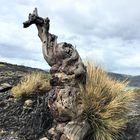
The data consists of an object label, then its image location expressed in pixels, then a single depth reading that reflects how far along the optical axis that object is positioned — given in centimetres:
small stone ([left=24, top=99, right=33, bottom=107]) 459
